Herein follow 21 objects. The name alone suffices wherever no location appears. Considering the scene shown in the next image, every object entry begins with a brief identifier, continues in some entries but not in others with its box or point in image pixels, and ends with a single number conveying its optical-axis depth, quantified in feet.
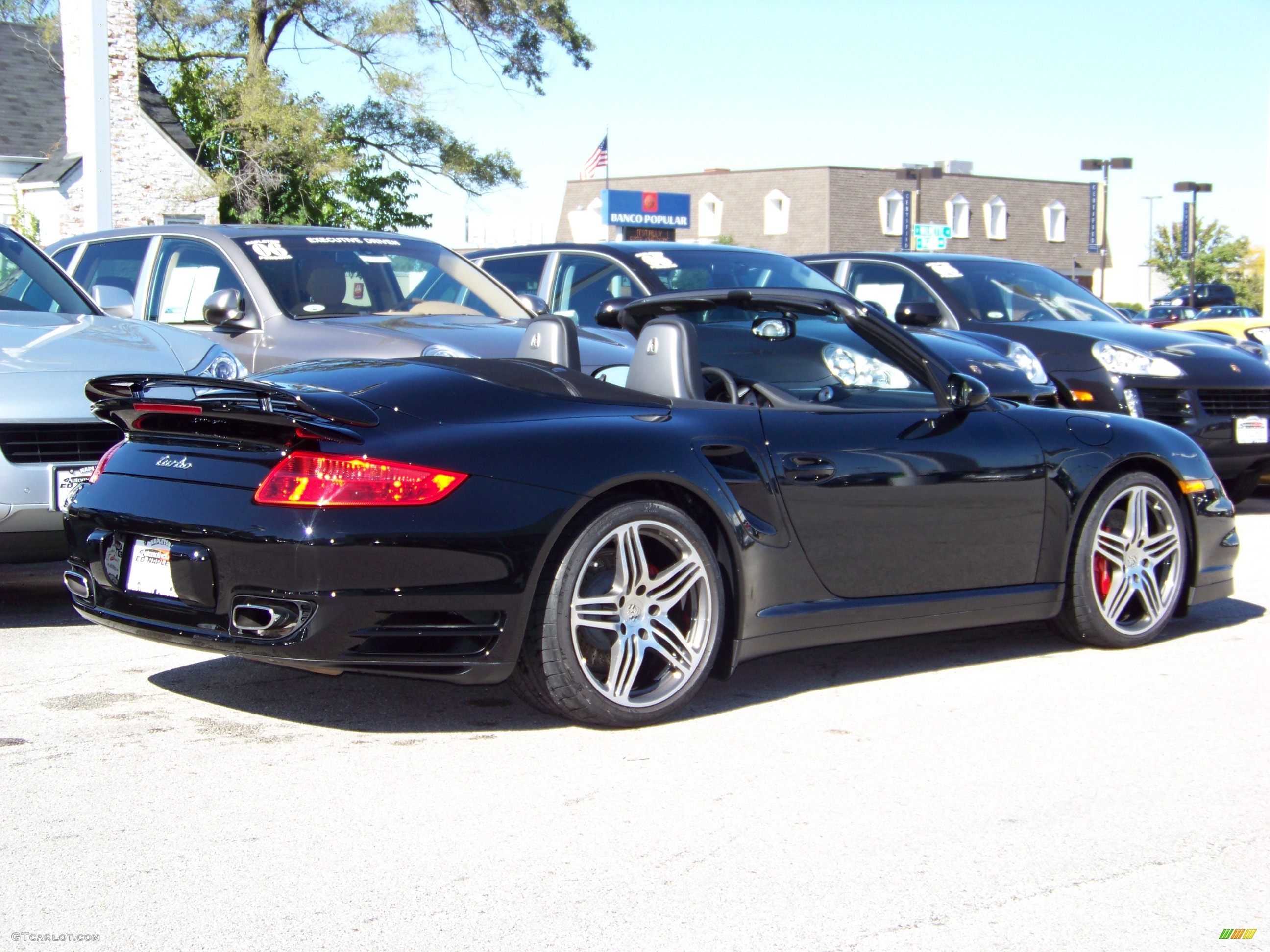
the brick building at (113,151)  93.43
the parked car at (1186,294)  146.41
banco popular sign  182.39
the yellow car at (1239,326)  41.14
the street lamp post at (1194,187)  169.07
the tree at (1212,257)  227.61
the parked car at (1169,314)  121.08
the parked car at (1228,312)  132.98
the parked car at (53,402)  17.38
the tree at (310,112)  99.66
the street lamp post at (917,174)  156.25
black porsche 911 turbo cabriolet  12.44
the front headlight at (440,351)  22.38
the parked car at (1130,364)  29.50
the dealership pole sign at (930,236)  166.30
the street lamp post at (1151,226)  246.47
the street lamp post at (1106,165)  154.92
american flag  133.08
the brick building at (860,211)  193.02
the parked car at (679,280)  29.12
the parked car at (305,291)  23.53
